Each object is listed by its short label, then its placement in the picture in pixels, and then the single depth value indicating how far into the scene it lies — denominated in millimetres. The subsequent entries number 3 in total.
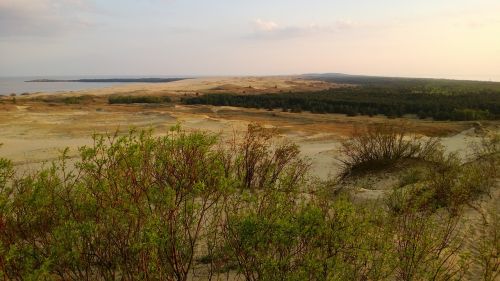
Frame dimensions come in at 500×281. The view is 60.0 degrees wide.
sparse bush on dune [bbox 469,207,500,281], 7543
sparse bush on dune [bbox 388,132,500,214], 11781
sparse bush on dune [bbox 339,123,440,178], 18094
